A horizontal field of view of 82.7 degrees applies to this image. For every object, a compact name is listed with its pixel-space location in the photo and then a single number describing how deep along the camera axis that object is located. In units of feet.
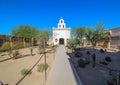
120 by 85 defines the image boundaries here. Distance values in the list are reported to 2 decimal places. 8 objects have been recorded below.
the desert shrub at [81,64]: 21.85
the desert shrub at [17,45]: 50.49
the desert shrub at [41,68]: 18.78
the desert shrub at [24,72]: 16.75
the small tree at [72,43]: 56.10
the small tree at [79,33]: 74.35
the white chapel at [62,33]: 108.94
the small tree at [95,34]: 51.27
